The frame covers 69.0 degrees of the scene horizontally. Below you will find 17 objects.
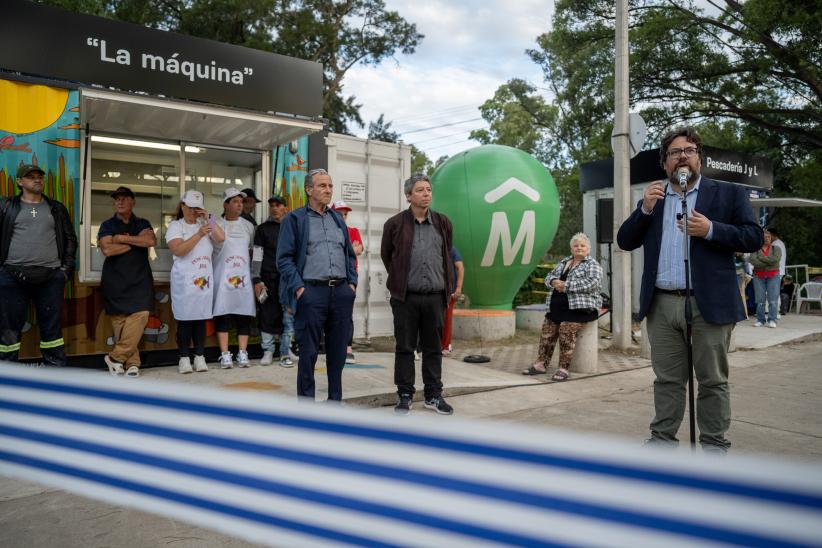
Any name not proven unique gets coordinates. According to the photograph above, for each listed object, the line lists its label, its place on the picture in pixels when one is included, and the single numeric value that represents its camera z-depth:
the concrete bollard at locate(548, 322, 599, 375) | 6.99
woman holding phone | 6.11
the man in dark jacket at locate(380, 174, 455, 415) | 4.91
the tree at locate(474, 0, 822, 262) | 15.09
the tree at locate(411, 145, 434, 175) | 49.38
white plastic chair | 14.78
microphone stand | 3.21
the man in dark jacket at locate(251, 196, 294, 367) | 6.61
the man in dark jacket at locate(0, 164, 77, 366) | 5.31
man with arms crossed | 5.82
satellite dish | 8.45
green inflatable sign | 9.56
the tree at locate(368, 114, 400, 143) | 30.61
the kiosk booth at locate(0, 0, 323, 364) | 5.62
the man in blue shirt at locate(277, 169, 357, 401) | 4.41
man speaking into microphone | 3.28
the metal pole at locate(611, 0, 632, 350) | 8.34
